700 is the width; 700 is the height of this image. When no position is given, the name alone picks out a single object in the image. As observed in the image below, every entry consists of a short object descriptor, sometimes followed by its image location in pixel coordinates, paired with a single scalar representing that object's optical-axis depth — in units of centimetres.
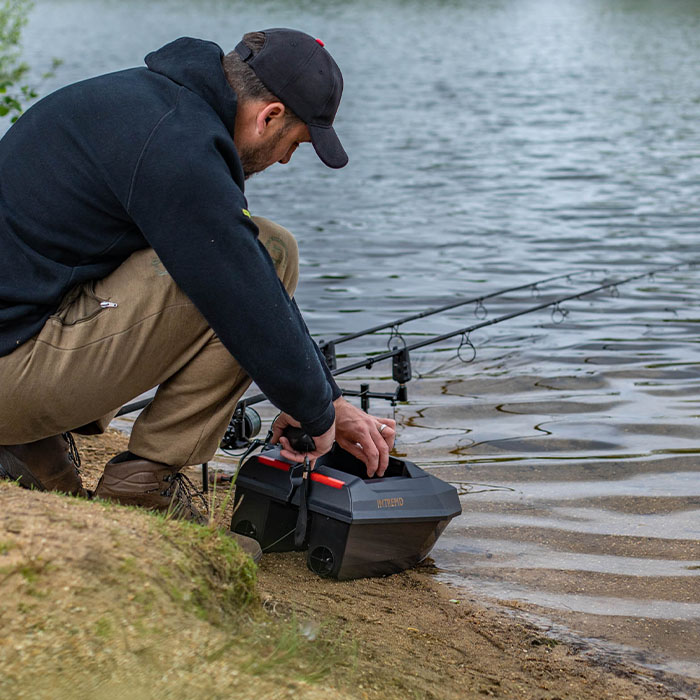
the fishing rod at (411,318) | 423
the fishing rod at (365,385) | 331
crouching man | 229
